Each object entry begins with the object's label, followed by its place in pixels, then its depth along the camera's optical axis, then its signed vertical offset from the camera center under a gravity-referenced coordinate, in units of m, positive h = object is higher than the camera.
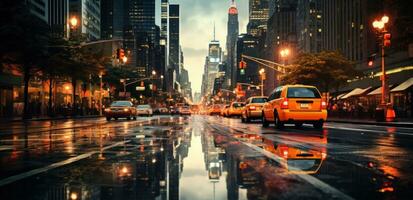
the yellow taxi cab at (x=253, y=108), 33.28 -0.09
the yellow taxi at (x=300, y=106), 21.25 +0.03
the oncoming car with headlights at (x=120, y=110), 43.29 -0.25
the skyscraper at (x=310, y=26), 123.91 +22.47
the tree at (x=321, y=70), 56.12 +4.51
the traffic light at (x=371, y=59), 35.48 +3.59
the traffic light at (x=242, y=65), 50.24 +4.53
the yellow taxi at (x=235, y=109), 52.69 -0.24
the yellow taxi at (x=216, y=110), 80.46 -0.52
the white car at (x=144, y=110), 63.94 -0.37
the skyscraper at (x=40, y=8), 105.94 +24.05
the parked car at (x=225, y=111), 60.47 -0.57
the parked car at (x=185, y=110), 81.19 -0.51
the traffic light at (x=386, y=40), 31.36 +4.45
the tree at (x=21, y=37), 40.69 +6.55
